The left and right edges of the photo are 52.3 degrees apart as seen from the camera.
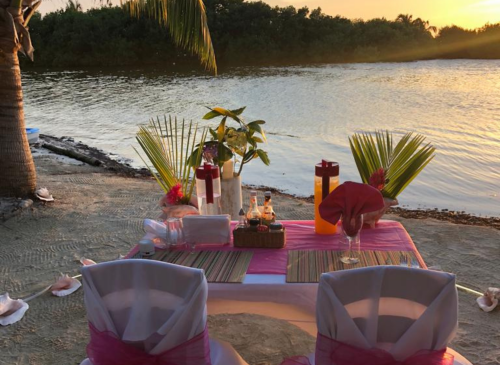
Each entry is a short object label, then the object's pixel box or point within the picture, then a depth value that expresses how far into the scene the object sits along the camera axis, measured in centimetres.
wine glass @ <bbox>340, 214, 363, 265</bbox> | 231
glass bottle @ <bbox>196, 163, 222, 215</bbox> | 293
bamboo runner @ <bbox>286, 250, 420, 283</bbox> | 219
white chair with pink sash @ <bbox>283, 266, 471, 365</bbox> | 164
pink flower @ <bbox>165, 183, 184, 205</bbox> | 312
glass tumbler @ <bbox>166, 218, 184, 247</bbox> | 259
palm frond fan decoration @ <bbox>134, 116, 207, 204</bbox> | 359
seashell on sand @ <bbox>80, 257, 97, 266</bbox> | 390
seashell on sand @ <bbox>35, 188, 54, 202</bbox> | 636
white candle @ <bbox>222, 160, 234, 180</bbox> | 329
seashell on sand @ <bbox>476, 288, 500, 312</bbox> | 348
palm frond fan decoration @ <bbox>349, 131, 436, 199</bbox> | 319
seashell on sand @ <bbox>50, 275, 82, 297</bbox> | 391
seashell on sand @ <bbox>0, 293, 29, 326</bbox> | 355
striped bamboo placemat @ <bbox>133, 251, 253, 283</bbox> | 220
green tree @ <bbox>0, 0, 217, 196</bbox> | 572
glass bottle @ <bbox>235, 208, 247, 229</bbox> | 259
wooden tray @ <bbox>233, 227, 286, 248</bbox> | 253
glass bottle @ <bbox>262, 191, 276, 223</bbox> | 263
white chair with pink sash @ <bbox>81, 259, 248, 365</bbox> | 175
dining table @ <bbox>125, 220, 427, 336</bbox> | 211
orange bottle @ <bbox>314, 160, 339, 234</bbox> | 270
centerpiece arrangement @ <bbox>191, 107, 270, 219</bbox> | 326
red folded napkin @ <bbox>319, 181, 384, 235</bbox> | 230
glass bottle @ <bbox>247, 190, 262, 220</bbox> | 263
